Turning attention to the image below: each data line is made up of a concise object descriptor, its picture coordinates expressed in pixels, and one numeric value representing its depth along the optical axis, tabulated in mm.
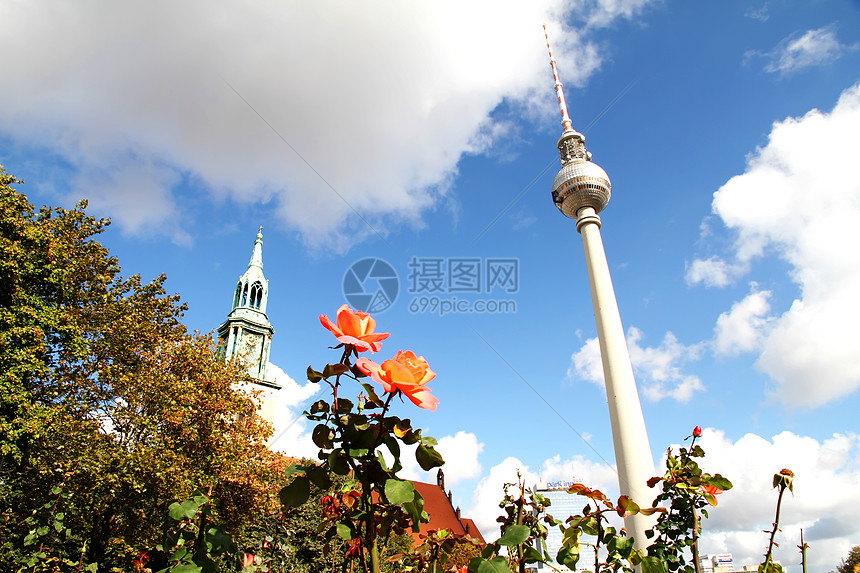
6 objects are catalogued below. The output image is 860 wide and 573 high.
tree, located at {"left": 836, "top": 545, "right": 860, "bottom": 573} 33938
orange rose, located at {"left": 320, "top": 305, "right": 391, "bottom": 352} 1402
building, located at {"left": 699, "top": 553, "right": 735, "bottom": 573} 140050
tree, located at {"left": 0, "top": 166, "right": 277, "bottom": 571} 13734
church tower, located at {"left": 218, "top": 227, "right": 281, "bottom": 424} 48094
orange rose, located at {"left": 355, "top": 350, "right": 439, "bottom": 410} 1281
